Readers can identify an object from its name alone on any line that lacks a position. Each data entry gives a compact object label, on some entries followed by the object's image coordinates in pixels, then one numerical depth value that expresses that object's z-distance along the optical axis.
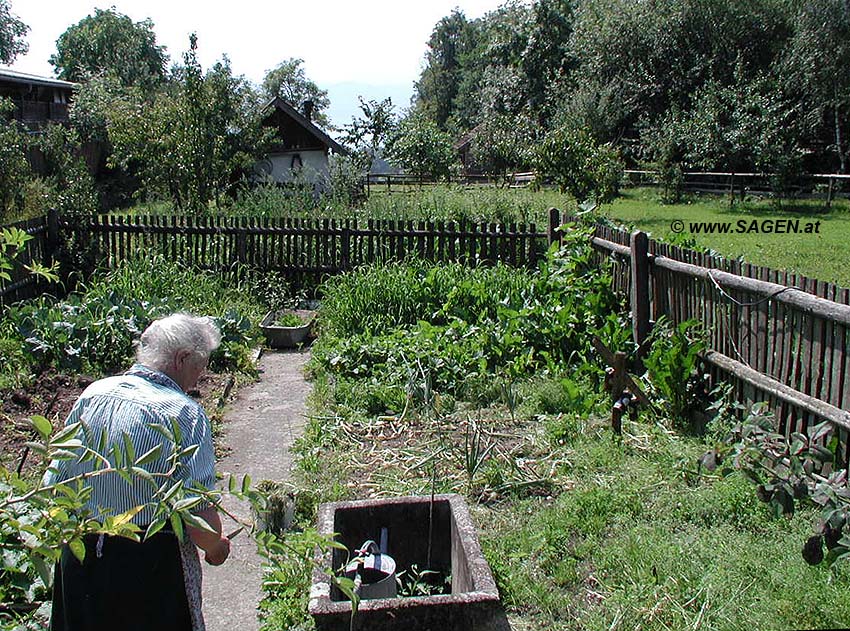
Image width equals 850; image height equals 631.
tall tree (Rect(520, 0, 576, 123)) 47.00
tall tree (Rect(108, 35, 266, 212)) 14.90
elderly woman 2.58
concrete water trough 3.20
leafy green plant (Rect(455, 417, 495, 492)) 4.99
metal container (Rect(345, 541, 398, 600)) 3.51
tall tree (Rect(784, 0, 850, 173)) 30.06
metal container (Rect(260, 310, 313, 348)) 9.45
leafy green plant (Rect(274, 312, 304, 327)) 9.86
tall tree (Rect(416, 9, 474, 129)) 83.72
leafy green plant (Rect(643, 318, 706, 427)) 5.80
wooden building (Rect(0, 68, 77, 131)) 37.48
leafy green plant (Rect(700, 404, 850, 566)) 2.53
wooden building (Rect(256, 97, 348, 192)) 29.44
